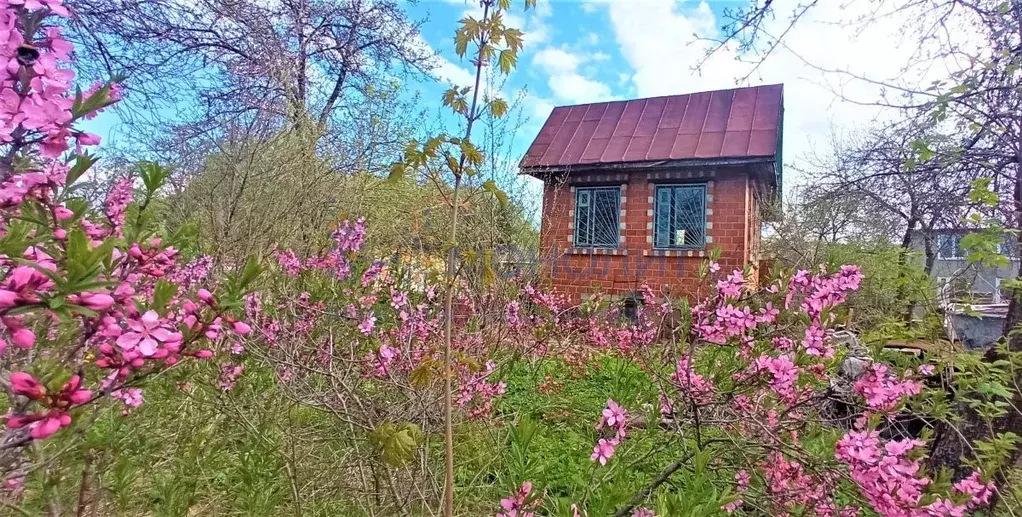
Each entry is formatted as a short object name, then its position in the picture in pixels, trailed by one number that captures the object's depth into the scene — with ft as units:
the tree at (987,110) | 8.93
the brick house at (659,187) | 31.99
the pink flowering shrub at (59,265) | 2.56
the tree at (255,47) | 24.39
